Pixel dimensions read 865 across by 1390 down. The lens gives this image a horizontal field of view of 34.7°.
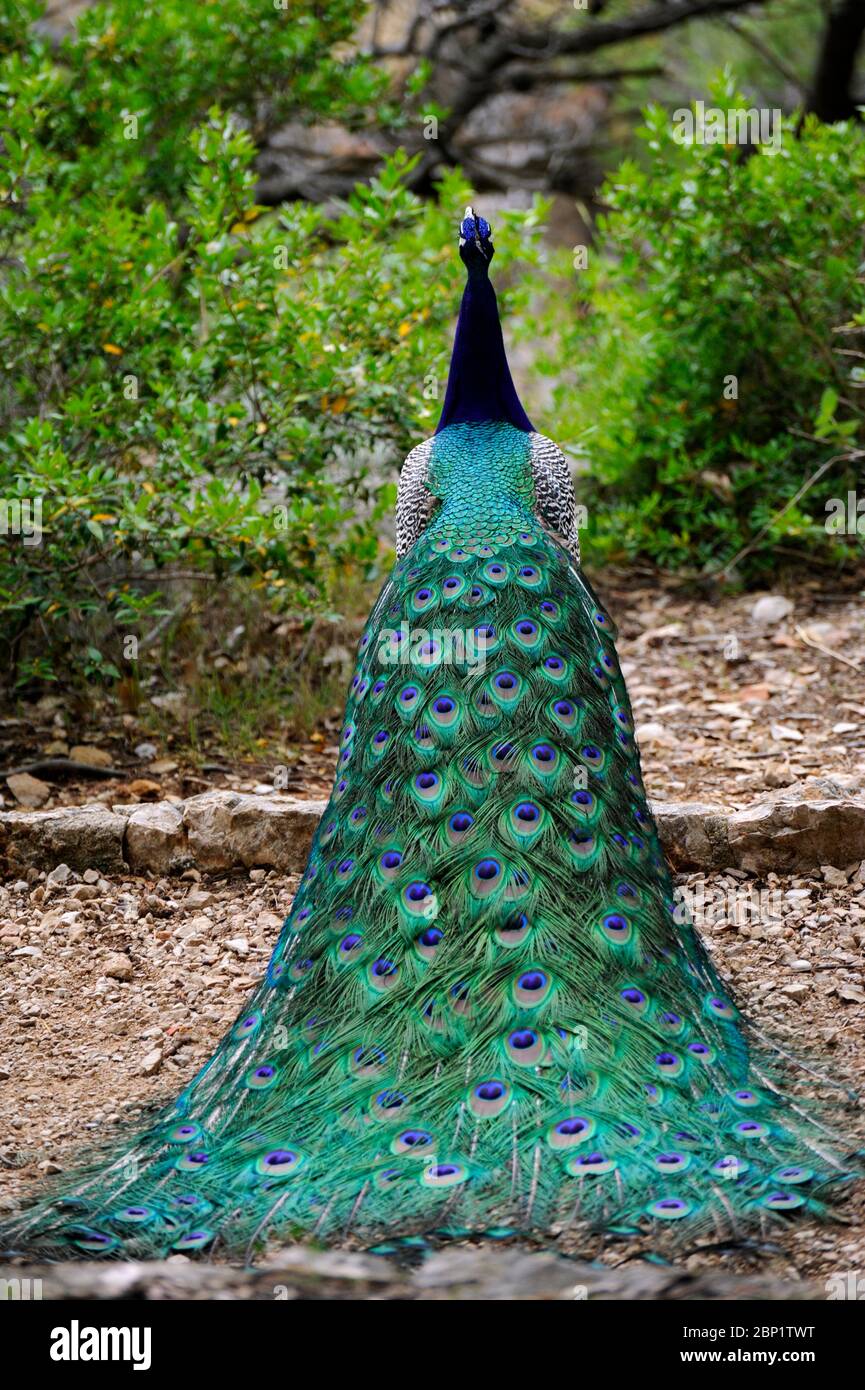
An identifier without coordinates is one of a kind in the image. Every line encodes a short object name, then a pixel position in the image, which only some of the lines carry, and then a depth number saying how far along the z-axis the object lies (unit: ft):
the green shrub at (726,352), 23.35
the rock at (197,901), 16.48
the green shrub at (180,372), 18.48
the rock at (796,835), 16.08
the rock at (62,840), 16.89
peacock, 8.82
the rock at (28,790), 18.54
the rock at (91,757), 19.57
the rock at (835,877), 15.93
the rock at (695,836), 16.33
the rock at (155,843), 16.97
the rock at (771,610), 24.13
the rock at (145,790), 18.83
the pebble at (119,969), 15.02
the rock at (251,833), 16.92
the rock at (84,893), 16.55
